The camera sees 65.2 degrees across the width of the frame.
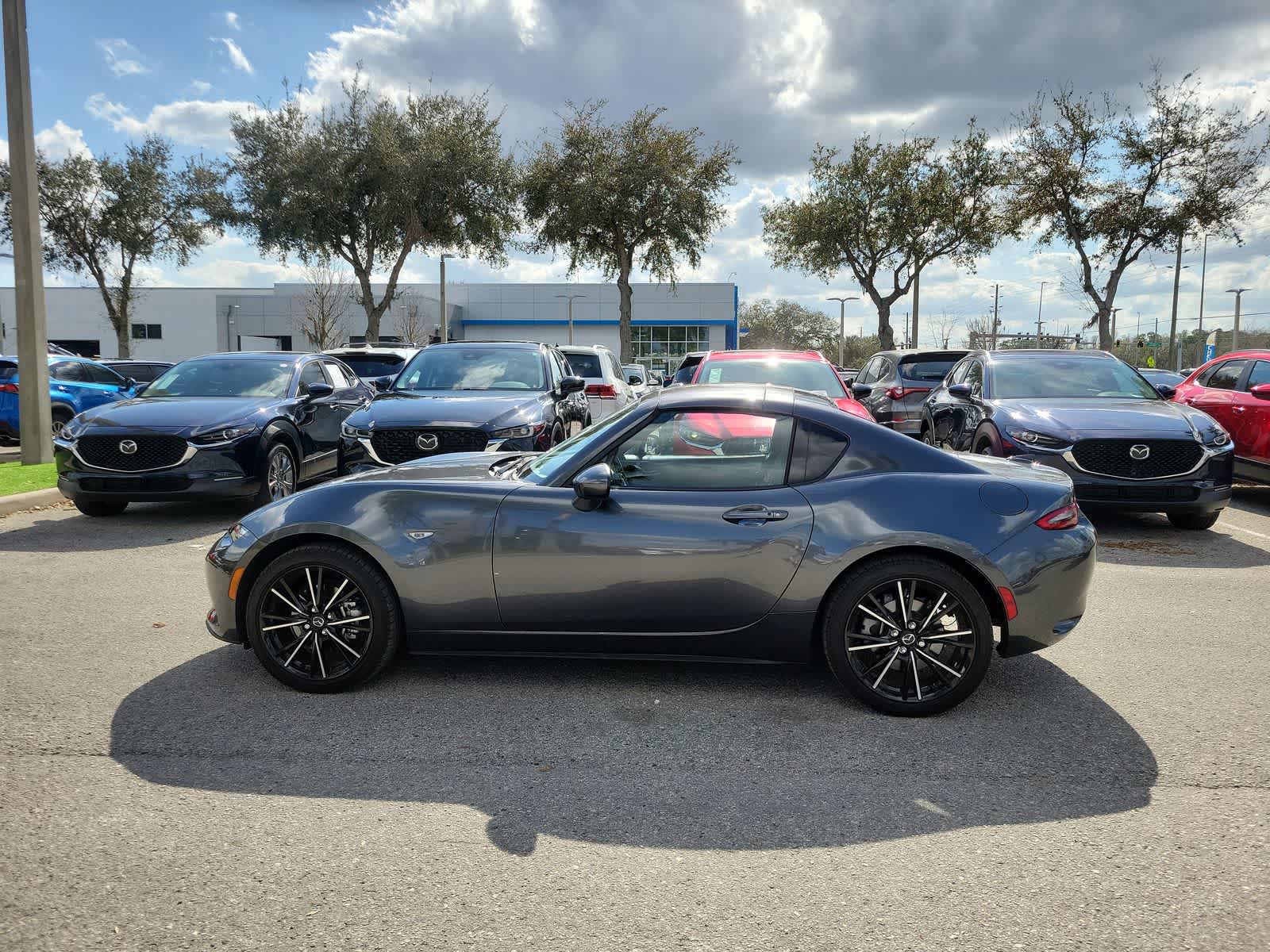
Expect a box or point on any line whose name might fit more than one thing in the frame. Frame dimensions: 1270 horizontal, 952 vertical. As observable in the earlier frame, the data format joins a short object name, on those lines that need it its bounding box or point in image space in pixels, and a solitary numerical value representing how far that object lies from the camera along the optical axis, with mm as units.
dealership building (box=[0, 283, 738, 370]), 64750
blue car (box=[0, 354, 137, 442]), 15617
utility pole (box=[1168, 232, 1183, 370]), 42344
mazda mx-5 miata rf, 4211
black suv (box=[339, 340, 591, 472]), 8750
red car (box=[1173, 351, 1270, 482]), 10086
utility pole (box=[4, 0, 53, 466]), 12703
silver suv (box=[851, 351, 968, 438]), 14836
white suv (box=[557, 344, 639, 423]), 14453
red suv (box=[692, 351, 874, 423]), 10250
